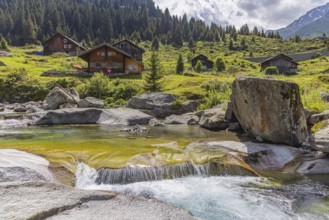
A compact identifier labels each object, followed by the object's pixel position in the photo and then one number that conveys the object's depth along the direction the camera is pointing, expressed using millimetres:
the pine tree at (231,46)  159500
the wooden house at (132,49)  84250
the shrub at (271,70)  77888
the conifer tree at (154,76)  45219
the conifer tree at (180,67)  77875
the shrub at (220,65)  89475
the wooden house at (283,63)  89125
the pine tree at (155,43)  151000
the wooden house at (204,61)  101812
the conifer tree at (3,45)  108544
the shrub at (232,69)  83675
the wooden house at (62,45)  115812
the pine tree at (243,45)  158750
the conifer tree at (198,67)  84412
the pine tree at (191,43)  166125
